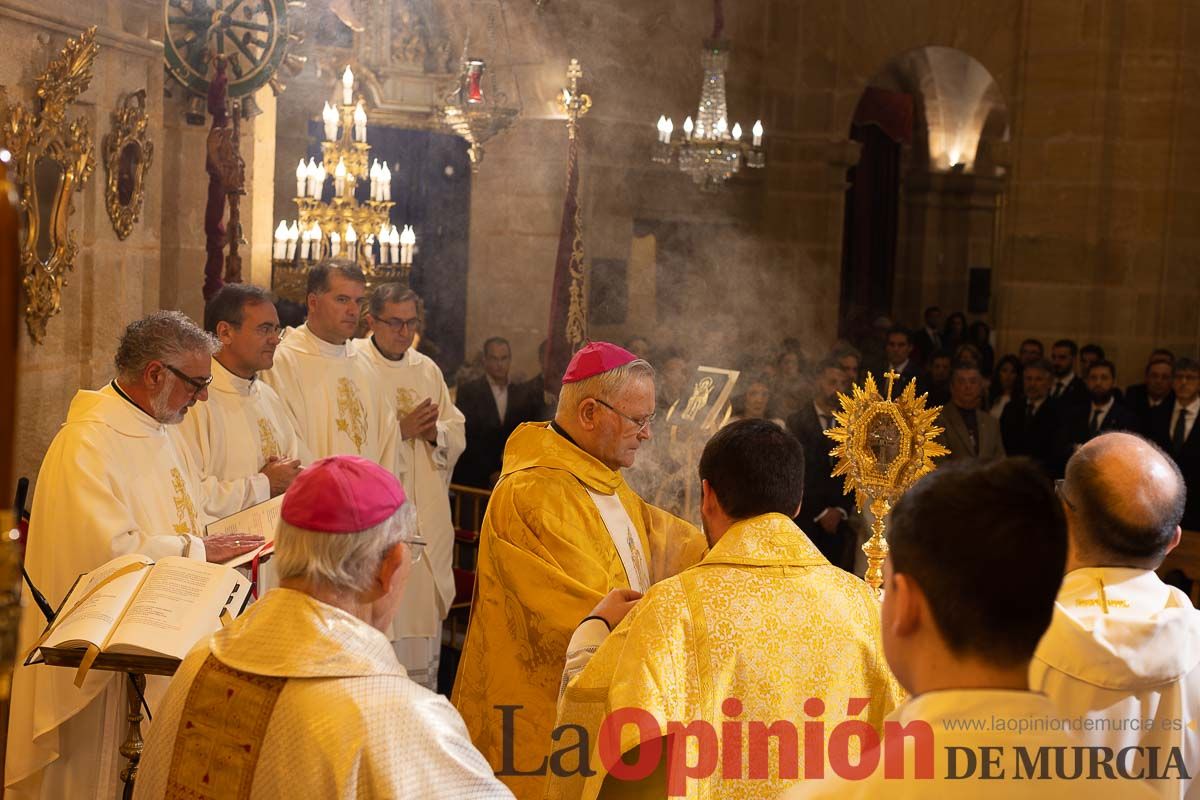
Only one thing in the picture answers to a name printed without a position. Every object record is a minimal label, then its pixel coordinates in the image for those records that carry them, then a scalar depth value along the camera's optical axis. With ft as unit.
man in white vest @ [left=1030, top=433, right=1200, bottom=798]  9.95
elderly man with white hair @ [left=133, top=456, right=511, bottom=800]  8.41
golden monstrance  13.65
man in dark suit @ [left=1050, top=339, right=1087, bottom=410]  35.22
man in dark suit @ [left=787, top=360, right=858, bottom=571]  27.37
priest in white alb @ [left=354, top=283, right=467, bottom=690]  24.36
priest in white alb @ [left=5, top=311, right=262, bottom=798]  15.24
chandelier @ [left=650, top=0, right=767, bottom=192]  35.65
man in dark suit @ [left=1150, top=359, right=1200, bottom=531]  30.89
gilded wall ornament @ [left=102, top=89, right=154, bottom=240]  22.38
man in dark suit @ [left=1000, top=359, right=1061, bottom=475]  34.50
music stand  12.56
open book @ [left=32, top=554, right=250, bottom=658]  12.50
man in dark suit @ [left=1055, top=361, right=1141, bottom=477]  32.12
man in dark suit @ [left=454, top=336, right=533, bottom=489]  29.91
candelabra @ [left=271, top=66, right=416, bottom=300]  28.09
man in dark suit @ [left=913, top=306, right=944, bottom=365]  46.26
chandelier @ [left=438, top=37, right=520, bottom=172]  35.17
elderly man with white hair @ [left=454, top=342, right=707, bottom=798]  13.46
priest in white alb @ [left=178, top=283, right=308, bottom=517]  19.42
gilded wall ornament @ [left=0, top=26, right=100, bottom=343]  19.97
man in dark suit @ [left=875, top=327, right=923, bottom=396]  37.65
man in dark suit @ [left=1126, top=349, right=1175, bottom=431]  33.86
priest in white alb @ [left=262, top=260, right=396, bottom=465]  23.27
